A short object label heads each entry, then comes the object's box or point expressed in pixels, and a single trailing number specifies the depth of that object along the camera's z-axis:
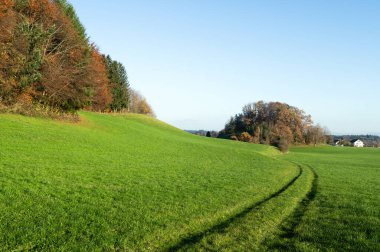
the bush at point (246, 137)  124.66
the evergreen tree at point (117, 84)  88.88
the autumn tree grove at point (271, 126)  124.94
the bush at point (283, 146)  86.12
